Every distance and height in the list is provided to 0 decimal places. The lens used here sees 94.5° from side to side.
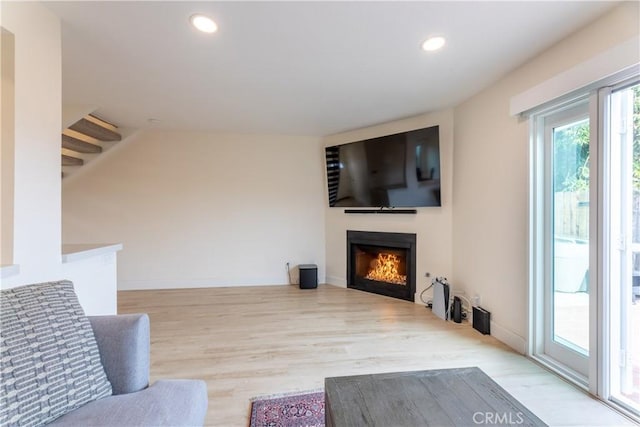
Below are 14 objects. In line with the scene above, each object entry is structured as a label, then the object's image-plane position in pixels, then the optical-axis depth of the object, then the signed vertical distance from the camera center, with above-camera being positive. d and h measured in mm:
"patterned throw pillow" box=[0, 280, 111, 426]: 993 -533
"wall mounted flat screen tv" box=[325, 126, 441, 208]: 3455 +555
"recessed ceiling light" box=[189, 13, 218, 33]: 1756 +1166
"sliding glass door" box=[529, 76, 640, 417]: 1734 -172
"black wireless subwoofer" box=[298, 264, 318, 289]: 4418 -958
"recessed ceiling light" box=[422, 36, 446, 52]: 1964 +1158
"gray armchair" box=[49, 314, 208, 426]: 1053 -725
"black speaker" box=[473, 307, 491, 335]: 2742 -1009
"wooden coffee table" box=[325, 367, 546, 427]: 1047 -732
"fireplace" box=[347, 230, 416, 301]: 3859 -716
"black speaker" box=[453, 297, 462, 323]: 3045 -1008
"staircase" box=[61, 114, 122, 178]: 3590 +985
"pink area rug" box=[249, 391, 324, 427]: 1633 -1151
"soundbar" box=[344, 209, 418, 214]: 3822 +33
